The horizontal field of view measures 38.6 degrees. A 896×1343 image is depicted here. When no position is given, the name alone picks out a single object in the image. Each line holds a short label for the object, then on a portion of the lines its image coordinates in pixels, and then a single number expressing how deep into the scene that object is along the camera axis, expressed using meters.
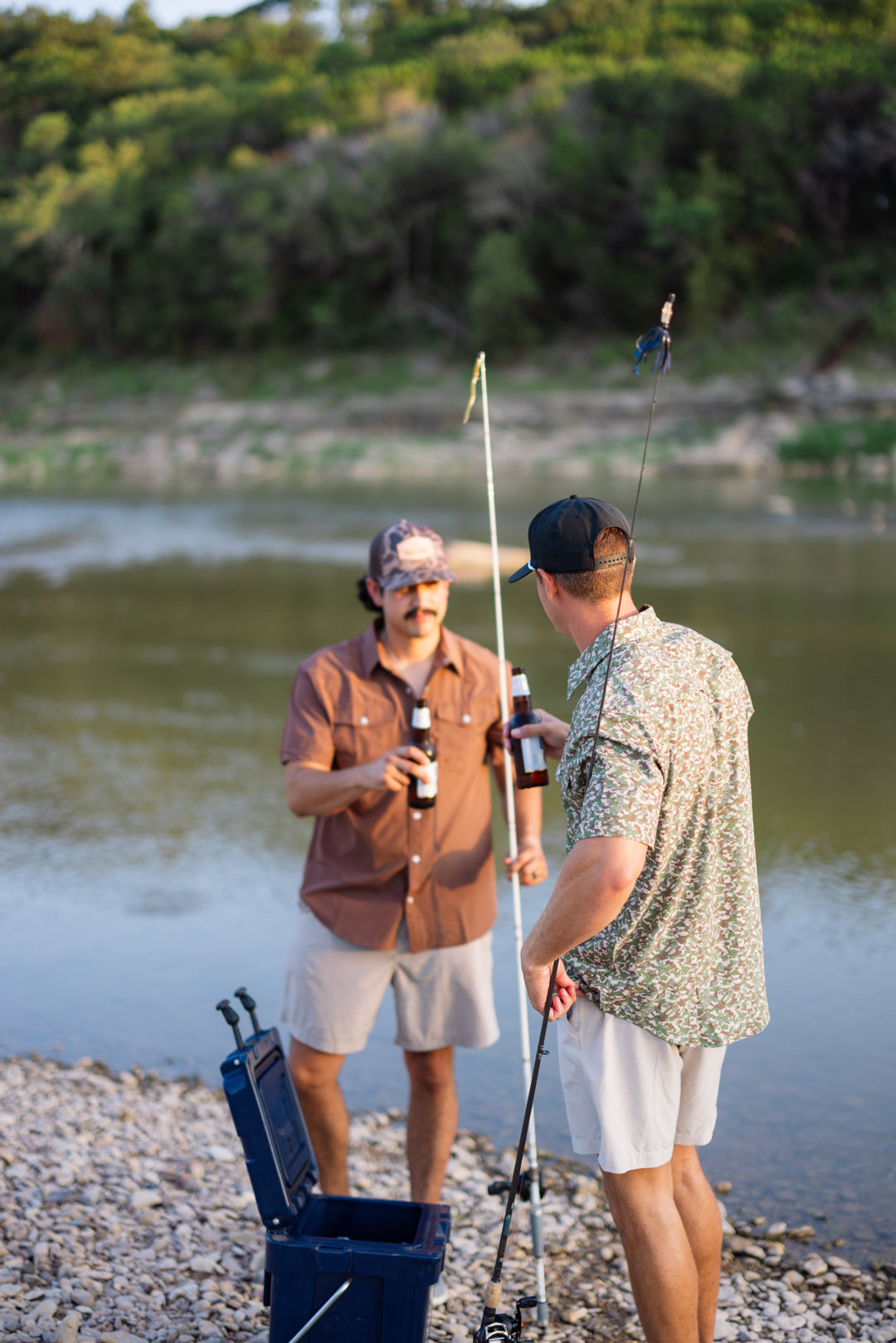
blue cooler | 2.80
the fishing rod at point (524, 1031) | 3.19
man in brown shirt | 3.72
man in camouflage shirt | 2.56
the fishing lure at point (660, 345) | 3.00
